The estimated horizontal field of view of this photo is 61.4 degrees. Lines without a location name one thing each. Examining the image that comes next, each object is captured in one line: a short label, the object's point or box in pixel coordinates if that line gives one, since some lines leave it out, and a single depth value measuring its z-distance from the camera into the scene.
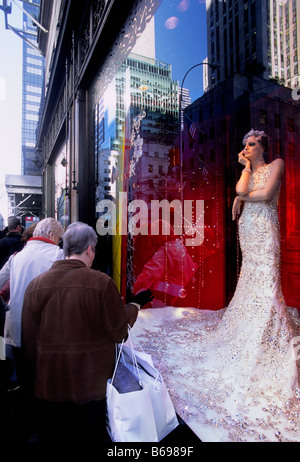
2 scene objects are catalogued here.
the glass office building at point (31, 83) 70.12
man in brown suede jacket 1.55
